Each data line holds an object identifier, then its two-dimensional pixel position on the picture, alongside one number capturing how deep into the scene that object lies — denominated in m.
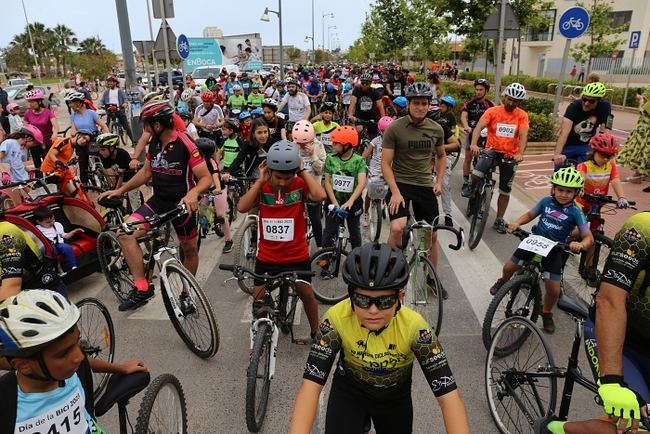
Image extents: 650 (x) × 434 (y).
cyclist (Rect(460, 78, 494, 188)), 9.16
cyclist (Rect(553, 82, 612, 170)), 6.40
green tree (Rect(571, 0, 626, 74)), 23.38
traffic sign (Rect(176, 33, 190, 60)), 11.94
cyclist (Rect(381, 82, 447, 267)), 4.93
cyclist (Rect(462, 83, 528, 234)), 6.94
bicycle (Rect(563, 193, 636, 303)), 5.48
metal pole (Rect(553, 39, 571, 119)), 9.80
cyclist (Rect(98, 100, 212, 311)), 4.56
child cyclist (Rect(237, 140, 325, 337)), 3.98
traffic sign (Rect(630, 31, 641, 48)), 14.34
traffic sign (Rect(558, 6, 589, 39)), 8.68
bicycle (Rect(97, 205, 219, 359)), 4.28
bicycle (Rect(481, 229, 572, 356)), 4.06
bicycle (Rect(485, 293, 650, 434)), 3.03
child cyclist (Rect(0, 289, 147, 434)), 1.82
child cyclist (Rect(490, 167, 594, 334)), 4.37
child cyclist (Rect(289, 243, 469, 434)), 2.12
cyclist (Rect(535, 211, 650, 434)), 2.16
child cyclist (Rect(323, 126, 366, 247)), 5.81
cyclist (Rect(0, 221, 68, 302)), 3.25
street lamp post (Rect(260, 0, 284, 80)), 27.09
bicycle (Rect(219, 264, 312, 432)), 3.35
